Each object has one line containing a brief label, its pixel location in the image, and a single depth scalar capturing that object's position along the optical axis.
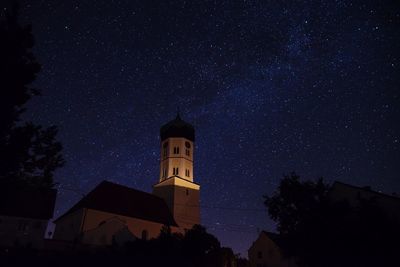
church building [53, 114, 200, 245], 38.09
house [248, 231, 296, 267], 40.22
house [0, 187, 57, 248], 30.97
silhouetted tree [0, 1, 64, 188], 15.04
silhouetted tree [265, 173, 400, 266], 21.81
